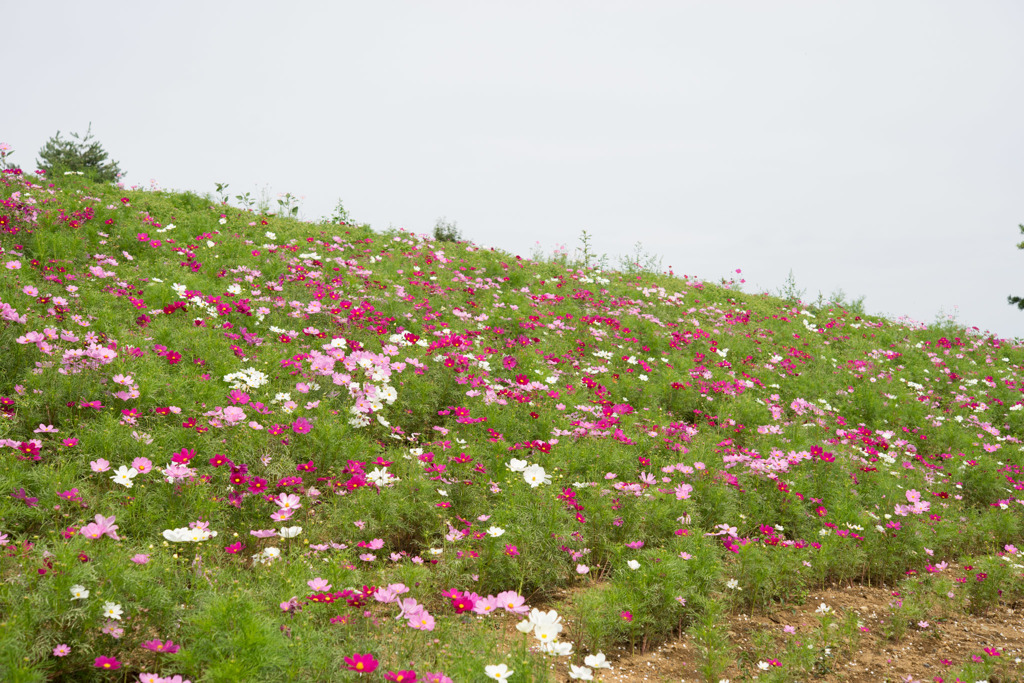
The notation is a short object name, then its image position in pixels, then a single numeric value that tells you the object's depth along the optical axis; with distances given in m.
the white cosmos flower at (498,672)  2.54
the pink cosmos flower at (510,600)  3.01
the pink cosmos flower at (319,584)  2.79
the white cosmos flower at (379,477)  4.15
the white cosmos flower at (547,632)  2.75
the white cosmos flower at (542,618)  2.81
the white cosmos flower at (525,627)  2.73
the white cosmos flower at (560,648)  2.68
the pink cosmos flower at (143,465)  3.73
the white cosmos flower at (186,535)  2.88
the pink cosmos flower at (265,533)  3.22
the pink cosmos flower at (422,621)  2.79
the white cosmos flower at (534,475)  4.43
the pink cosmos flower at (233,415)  4.25
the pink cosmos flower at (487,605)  3.15
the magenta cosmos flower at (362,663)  2.37
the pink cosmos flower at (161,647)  2.32
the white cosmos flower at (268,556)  3.17
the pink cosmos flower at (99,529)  2.90
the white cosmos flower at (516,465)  4.53
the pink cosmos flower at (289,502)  3.61
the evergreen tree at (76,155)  22.56
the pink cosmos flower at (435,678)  2.41
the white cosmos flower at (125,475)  3.34
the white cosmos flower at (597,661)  2.78
